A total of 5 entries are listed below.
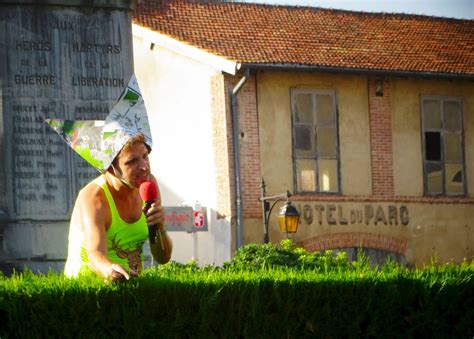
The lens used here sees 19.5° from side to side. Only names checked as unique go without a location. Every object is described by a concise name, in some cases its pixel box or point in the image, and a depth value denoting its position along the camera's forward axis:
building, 30.45
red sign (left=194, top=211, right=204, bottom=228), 30.31
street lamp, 24.89
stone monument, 13.06
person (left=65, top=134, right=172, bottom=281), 7.52
